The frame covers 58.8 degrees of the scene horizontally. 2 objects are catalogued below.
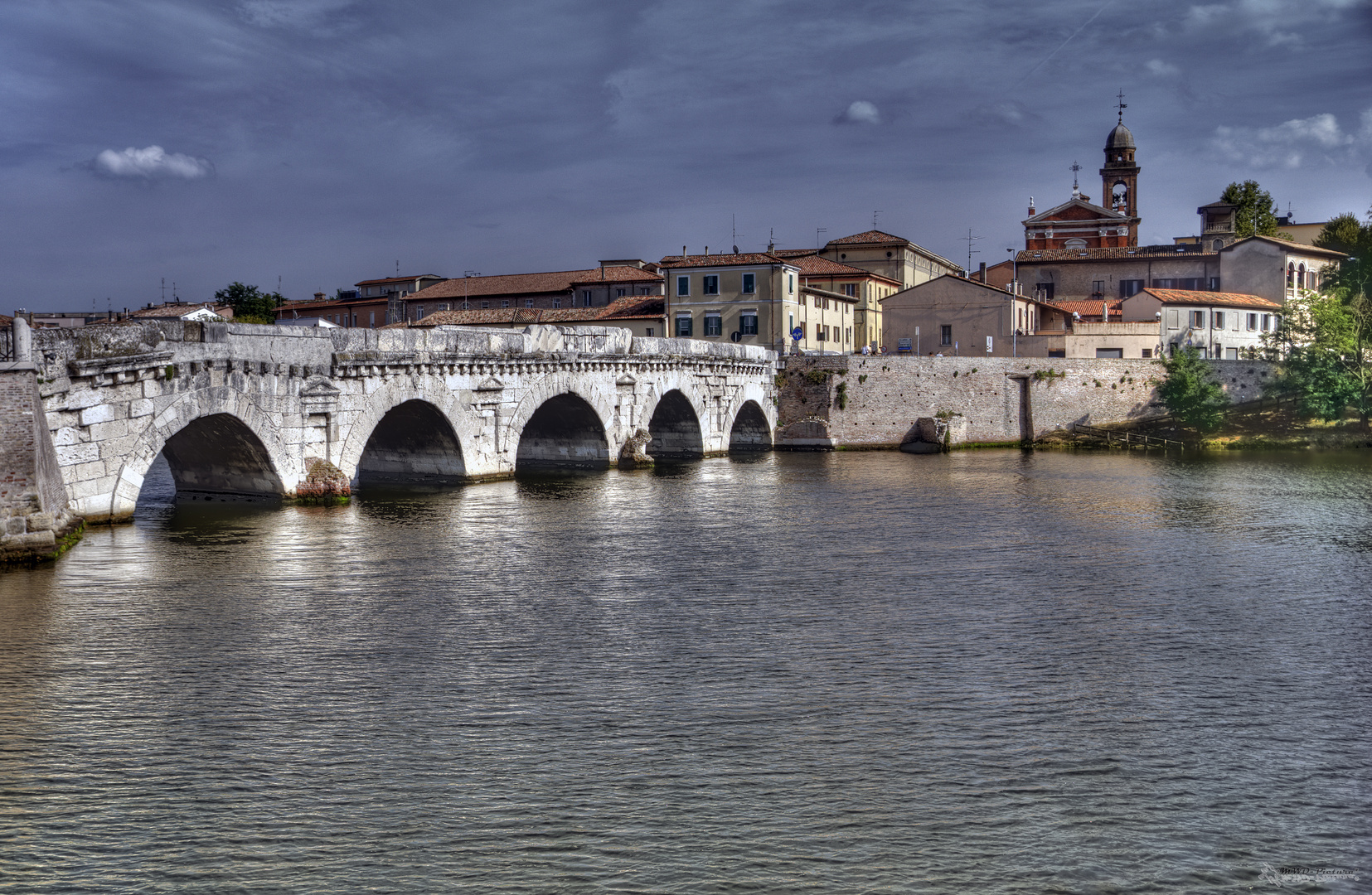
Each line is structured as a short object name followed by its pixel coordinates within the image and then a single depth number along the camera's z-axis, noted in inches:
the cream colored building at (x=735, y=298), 2669.8
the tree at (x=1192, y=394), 2373.3
